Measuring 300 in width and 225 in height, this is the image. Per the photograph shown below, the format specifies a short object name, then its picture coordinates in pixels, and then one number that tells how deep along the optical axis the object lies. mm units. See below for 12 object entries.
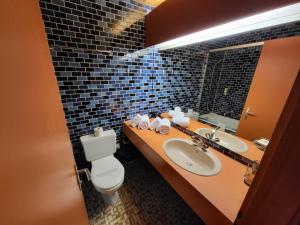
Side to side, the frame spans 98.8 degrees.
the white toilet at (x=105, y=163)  1396
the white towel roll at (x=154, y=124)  1793
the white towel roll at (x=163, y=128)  1731
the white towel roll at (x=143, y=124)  1827
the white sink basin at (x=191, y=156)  1148
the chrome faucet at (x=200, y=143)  1363
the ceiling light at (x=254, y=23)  726
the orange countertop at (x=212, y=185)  802
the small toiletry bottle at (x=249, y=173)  920
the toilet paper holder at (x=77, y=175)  855
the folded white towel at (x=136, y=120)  1858
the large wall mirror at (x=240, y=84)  892
